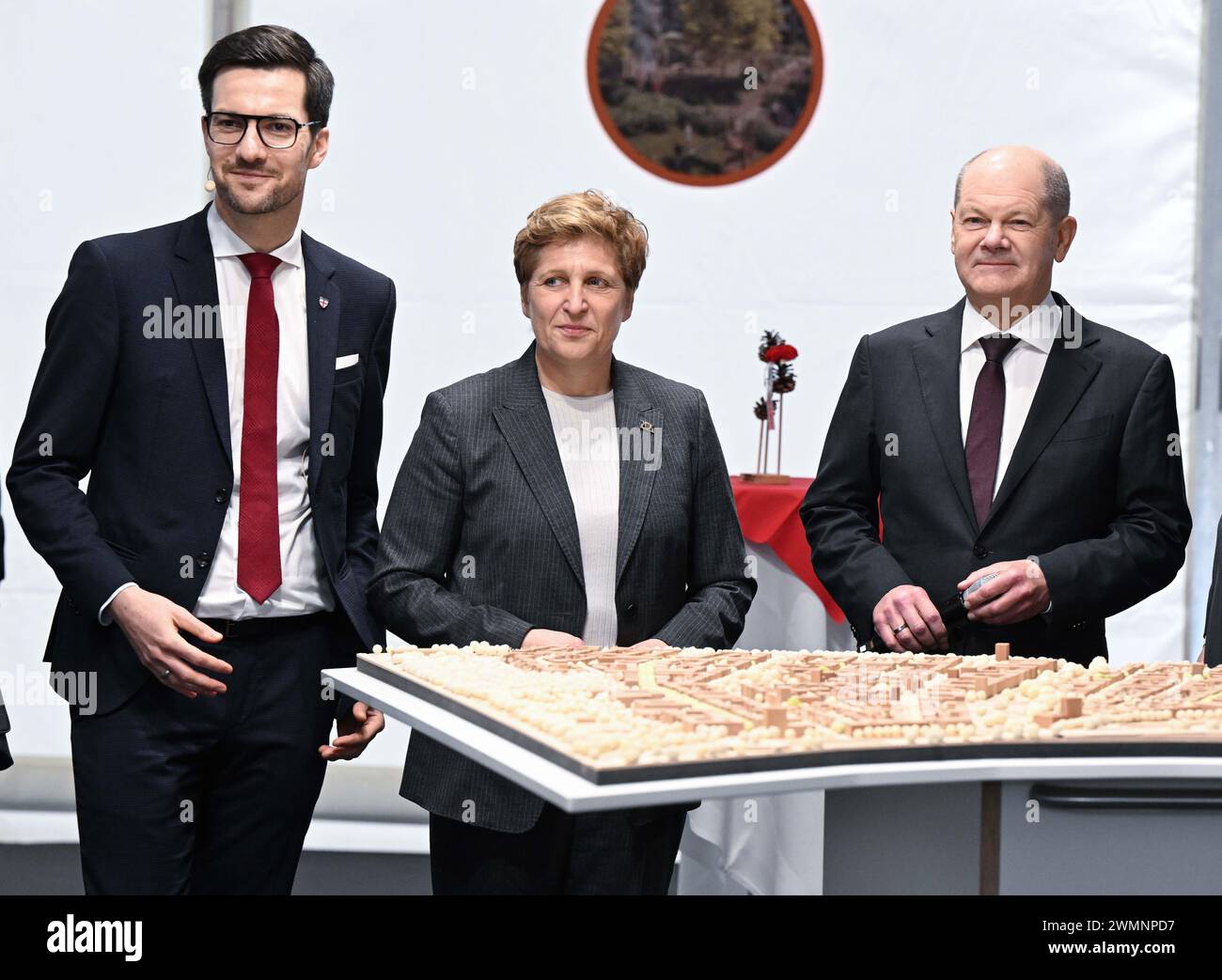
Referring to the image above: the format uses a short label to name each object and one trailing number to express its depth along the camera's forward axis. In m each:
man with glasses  2.81
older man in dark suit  3.08
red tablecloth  4.21
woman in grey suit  2.84
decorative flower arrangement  4.78
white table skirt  4.24
